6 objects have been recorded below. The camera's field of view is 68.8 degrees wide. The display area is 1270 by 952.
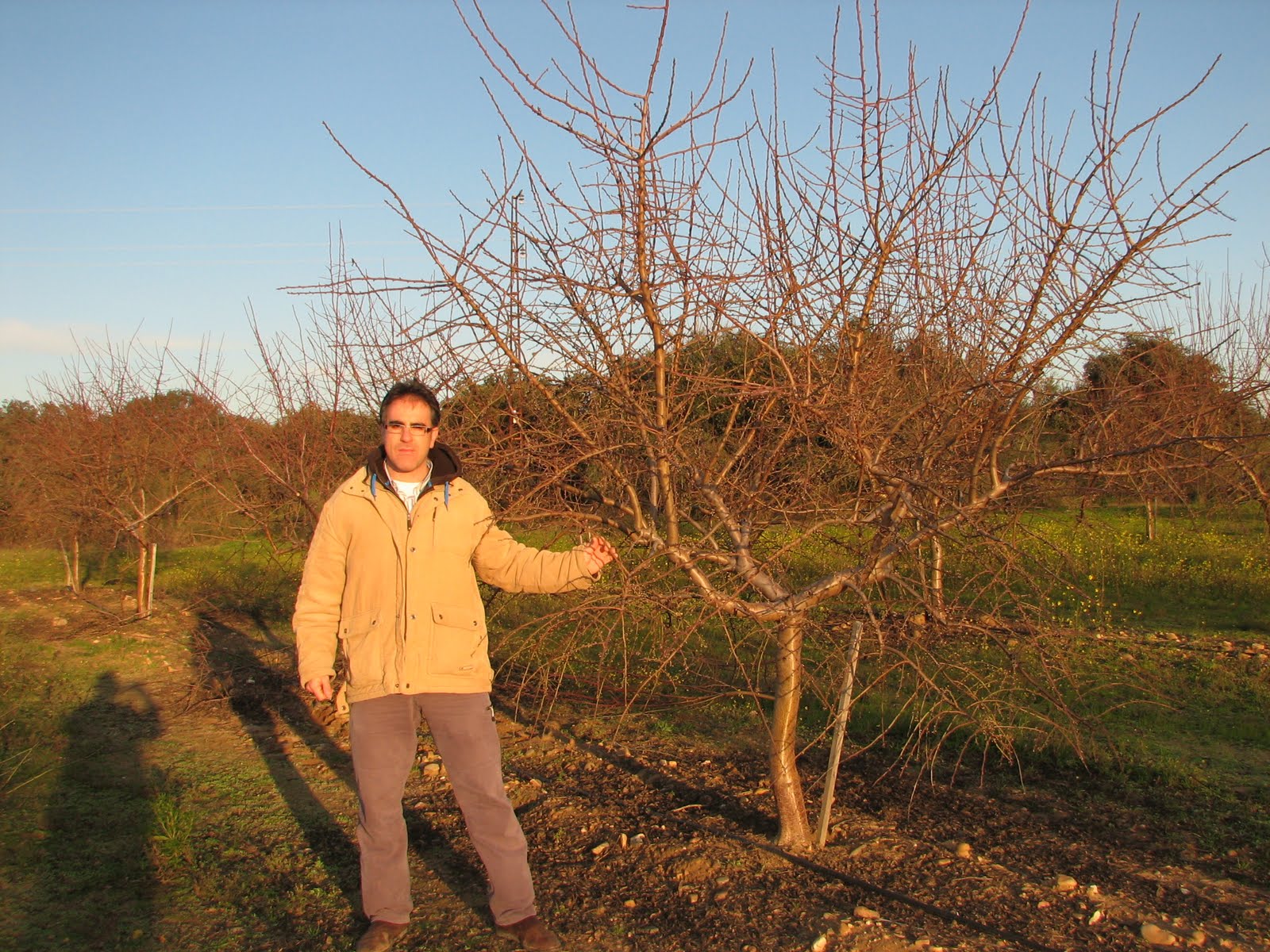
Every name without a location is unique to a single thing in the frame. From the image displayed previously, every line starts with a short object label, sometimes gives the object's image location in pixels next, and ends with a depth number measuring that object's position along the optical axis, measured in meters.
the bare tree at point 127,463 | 8.95
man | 2.82
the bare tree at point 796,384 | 2.88
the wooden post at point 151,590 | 9.43
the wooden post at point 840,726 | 3.00
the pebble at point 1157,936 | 2.72
